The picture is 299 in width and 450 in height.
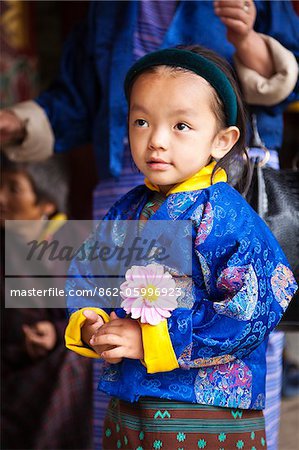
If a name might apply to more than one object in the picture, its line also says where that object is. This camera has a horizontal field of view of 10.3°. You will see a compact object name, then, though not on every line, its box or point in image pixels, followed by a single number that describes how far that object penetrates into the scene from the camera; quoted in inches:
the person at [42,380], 121.5
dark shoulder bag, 91.2
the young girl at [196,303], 81.5
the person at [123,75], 96.7
